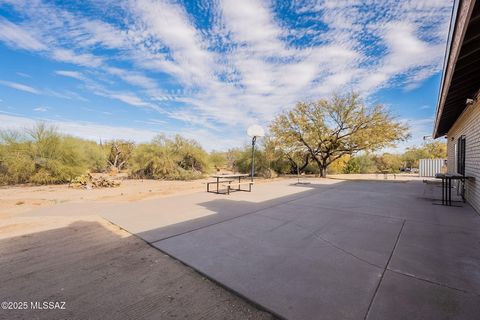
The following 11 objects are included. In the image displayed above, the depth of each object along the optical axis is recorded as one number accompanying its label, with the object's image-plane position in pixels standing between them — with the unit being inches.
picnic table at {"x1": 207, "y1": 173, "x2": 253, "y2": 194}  311.4
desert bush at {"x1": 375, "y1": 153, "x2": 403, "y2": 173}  988.6
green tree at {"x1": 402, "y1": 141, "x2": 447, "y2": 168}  1032.2
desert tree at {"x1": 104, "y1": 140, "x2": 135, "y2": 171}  759.1
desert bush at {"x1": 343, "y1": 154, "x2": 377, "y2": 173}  853.2
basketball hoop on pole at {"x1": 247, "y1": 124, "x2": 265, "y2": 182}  484.1
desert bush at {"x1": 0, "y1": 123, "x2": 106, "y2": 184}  386.0
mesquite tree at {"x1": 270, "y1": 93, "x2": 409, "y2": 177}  561.9
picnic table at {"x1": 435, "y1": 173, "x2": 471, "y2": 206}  195.1
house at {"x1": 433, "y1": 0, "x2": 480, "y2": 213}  72.9
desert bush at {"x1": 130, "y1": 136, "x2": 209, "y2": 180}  553.0
